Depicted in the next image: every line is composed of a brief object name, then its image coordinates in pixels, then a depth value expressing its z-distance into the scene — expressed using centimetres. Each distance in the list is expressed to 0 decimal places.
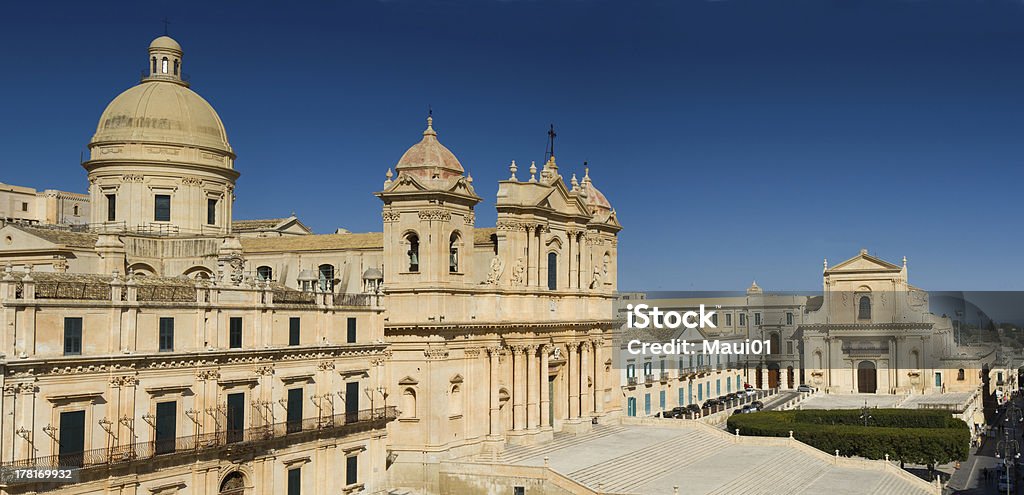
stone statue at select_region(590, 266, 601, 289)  6419
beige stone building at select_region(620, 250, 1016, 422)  9838
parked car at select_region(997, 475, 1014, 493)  5634
